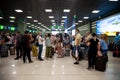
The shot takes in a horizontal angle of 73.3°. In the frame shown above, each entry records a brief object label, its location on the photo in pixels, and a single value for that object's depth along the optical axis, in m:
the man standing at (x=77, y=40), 3.59
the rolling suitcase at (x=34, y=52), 5.04
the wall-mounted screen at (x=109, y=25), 6.36
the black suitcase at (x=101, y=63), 3.13
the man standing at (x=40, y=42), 4.23
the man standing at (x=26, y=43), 3.83
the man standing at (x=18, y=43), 4.40
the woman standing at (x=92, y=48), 3.19
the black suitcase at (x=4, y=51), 4.99
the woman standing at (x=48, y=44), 4.60
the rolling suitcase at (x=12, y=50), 5.58
